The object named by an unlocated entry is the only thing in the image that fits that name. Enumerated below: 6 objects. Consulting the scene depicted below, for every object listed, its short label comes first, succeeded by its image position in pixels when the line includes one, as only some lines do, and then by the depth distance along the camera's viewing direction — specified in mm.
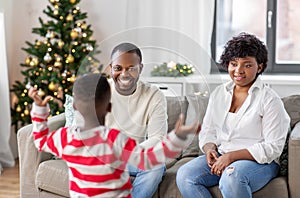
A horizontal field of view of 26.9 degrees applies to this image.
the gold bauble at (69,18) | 4609
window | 4672
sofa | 2967
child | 2012
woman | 2918
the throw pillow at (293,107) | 3396
